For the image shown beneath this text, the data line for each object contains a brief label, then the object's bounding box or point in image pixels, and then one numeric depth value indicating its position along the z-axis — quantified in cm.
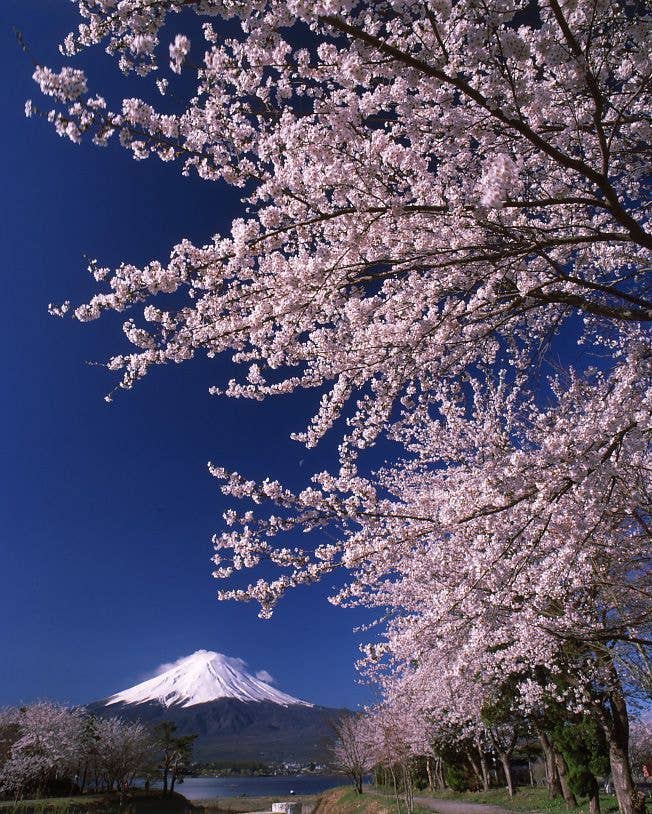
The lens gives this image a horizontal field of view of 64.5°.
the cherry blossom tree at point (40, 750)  2789
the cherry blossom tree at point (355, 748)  3712
